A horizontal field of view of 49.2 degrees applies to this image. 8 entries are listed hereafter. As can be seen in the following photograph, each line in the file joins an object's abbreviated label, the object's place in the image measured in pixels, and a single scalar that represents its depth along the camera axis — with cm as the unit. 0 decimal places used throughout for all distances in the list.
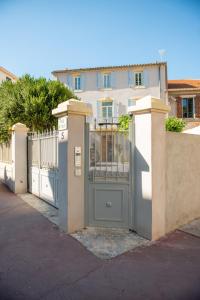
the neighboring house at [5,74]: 2797
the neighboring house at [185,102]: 1941
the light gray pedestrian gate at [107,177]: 459
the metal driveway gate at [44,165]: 630
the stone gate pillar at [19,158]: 833
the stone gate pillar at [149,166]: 410
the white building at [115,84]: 1956
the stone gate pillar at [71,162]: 444
